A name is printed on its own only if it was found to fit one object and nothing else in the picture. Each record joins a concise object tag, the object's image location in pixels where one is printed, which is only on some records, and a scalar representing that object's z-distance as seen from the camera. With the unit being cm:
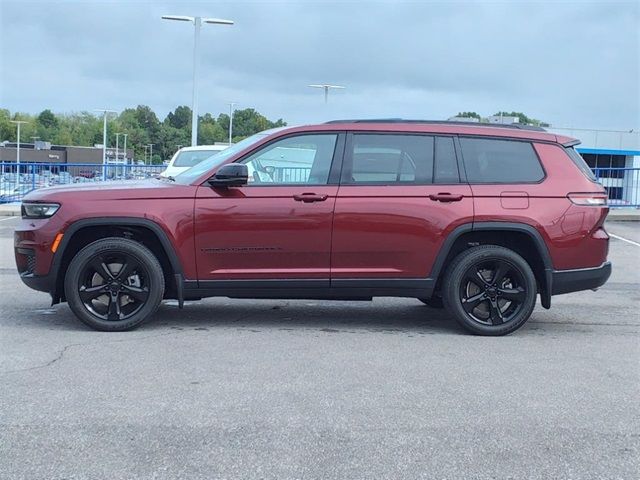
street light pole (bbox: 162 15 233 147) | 2466
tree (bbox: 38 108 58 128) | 14575
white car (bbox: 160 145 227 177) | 1522
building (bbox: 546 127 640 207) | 1934
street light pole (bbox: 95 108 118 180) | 2152
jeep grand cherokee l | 630
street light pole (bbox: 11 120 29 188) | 2044
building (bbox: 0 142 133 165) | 9831
